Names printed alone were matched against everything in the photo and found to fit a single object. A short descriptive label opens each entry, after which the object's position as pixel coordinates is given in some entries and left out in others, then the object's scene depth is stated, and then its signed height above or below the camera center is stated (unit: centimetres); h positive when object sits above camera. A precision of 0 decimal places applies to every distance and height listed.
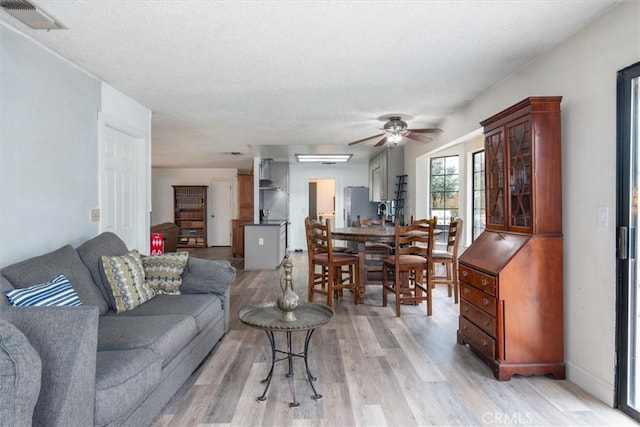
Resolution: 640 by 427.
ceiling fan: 434 +95
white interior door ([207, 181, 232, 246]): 1038 -4
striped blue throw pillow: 193 -47
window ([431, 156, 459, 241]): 570 +36
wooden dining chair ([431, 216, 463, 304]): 439 -54
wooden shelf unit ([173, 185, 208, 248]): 1023 -13
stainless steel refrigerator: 855 +13
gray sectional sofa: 128 -69
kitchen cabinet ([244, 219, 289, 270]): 679 -68
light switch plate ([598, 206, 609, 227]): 216 -2
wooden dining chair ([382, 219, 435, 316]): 390 -57
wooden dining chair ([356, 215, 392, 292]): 480 -71
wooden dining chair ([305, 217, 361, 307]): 421 -58
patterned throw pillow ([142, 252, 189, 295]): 302 -52
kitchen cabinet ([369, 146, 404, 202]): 652 +74
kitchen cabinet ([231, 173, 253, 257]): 945 +38
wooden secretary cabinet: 246 -41
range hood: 773 +66
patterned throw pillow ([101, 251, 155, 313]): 263 -53
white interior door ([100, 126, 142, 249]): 349 +25
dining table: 413 -30
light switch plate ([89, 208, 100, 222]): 317 -3
